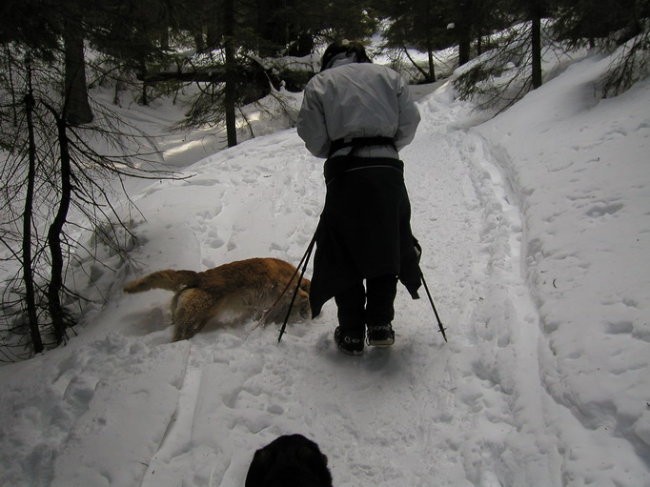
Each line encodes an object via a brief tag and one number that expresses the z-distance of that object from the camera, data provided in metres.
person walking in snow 3.32
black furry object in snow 2.20
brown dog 4.14
